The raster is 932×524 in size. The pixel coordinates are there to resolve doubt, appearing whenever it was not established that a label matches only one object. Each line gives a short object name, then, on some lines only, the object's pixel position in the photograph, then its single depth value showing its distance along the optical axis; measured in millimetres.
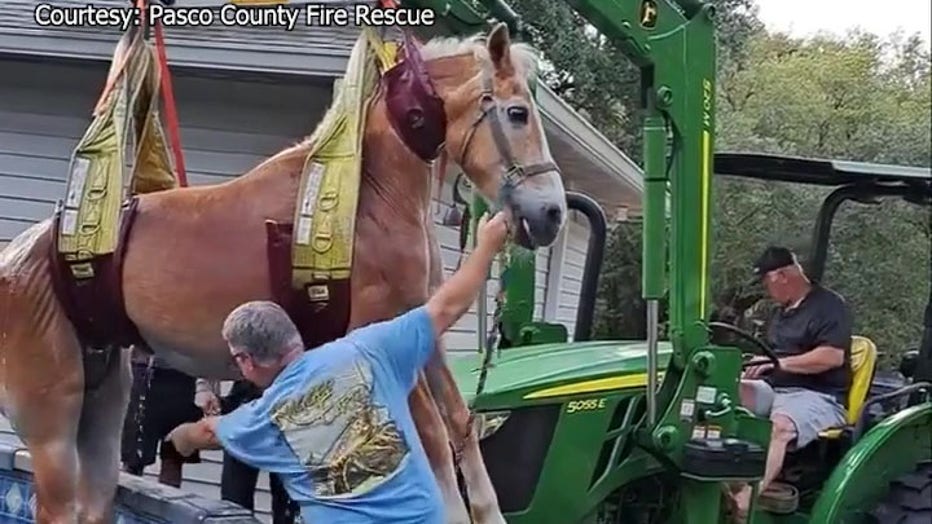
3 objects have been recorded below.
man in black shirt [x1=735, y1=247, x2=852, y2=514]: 3920
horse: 2639
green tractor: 3152
